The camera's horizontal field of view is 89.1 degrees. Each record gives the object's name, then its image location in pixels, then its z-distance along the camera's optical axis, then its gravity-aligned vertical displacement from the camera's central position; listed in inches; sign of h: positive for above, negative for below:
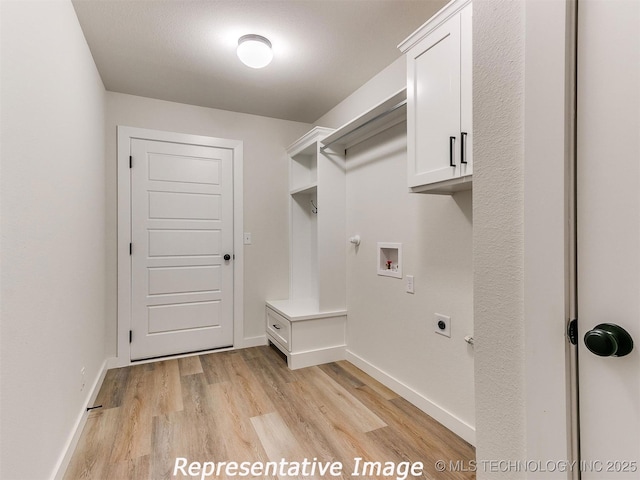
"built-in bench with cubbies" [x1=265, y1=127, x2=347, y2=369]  112.1 -20.6
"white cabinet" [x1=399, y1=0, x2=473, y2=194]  58.9 +27.0
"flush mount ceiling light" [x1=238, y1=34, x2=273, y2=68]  82.0 +48.0
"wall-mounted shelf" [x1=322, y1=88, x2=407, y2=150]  83.0 +34.1
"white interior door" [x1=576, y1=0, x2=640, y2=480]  23.5 +0.6
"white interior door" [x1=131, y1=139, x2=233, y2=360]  117.6 -3.7
